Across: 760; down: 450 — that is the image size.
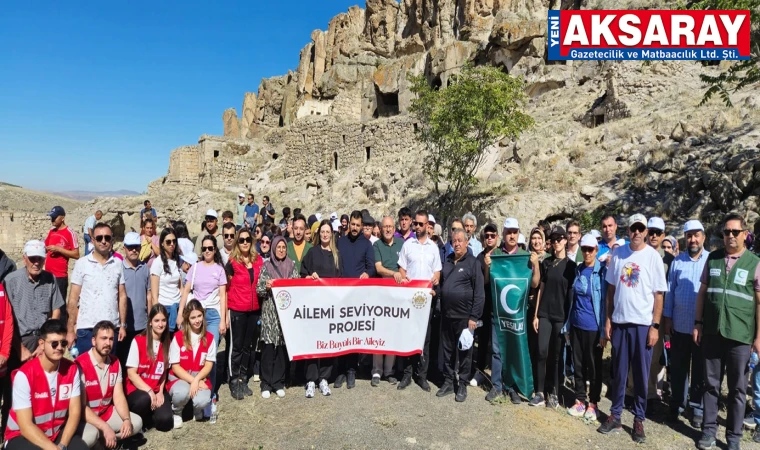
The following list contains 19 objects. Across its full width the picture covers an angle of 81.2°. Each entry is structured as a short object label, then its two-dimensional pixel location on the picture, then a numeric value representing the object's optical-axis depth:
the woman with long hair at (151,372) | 4.77
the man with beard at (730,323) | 4.53
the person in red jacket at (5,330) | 4.38
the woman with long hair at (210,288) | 5.57
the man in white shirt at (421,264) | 6.12
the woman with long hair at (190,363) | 4.99
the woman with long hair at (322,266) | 6.04
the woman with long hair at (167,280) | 5.63
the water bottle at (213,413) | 5.17
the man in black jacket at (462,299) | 5.75
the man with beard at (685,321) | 5.12
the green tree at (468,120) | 14.92
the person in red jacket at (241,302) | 5.83
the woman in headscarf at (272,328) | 5.88
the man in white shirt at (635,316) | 4.88
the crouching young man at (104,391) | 4.18
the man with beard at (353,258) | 6.36
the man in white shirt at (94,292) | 5.04
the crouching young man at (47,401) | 3.77
